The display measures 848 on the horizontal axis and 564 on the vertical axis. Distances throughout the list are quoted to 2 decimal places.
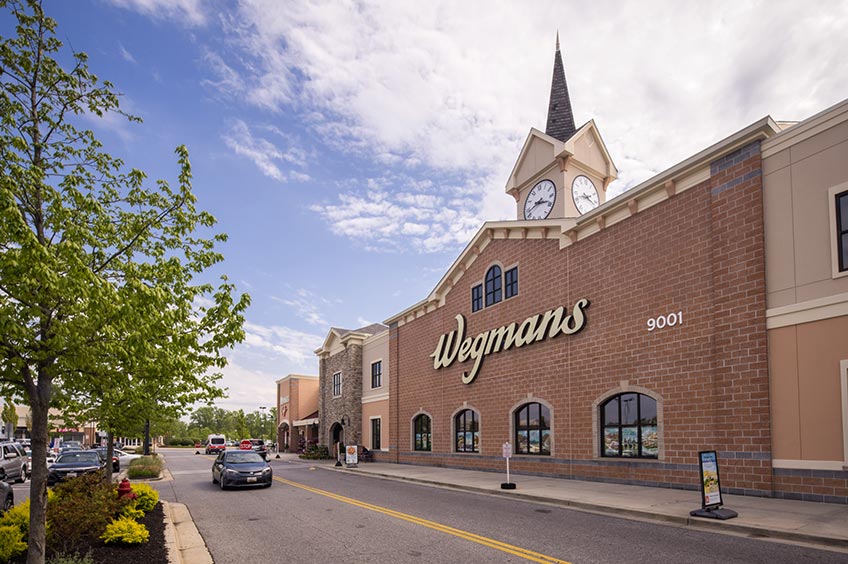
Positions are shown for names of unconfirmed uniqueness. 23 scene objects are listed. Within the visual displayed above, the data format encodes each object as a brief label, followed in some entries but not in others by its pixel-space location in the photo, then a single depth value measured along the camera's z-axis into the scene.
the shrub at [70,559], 6.96
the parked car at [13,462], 22.82
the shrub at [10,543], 7.46
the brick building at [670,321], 12.69
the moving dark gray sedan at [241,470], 18.42
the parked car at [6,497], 12.75
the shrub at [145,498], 11.95
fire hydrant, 11.38
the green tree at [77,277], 6.04
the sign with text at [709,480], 10.85
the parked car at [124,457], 35.40
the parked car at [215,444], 52.16
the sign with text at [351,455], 29.95
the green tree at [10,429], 64.61
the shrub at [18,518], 8.34
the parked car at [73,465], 21.19
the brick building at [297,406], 54.09
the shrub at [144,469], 24.83
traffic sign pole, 16.89
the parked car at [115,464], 27.03
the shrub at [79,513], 8.43
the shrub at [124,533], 8.68
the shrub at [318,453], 40.19
